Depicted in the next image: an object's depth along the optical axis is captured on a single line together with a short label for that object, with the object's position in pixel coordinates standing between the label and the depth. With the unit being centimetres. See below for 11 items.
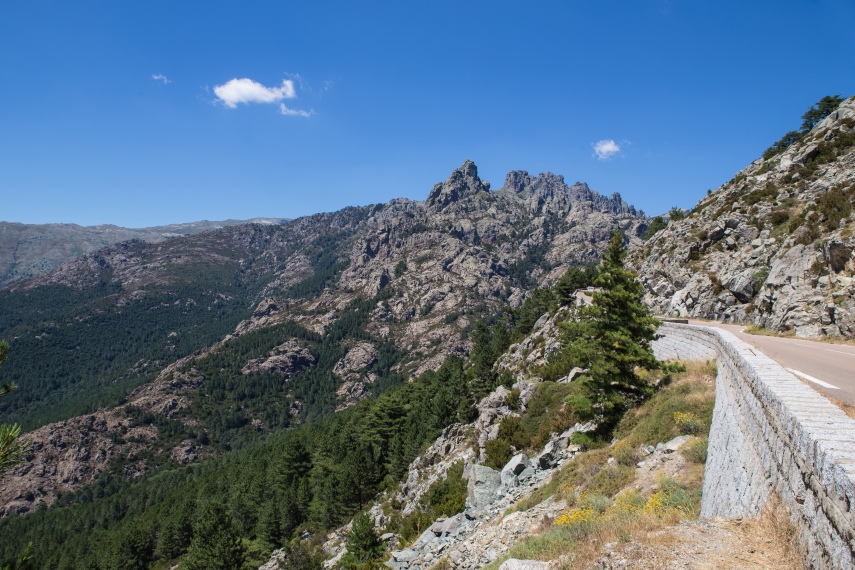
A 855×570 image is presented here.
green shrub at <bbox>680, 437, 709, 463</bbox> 1222
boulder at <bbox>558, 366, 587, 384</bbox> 3525
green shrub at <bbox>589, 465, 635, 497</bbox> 1321
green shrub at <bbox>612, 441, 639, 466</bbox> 1487
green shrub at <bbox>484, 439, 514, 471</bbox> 2689
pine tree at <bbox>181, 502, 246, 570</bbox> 4106
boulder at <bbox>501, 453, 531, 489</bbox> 2170
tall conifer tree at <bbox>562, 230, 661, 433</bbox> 2078
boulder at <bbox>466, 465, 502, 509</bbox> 2212
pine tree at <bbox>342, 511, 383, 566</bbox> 3030
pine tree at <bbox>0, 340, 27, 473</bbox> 729
